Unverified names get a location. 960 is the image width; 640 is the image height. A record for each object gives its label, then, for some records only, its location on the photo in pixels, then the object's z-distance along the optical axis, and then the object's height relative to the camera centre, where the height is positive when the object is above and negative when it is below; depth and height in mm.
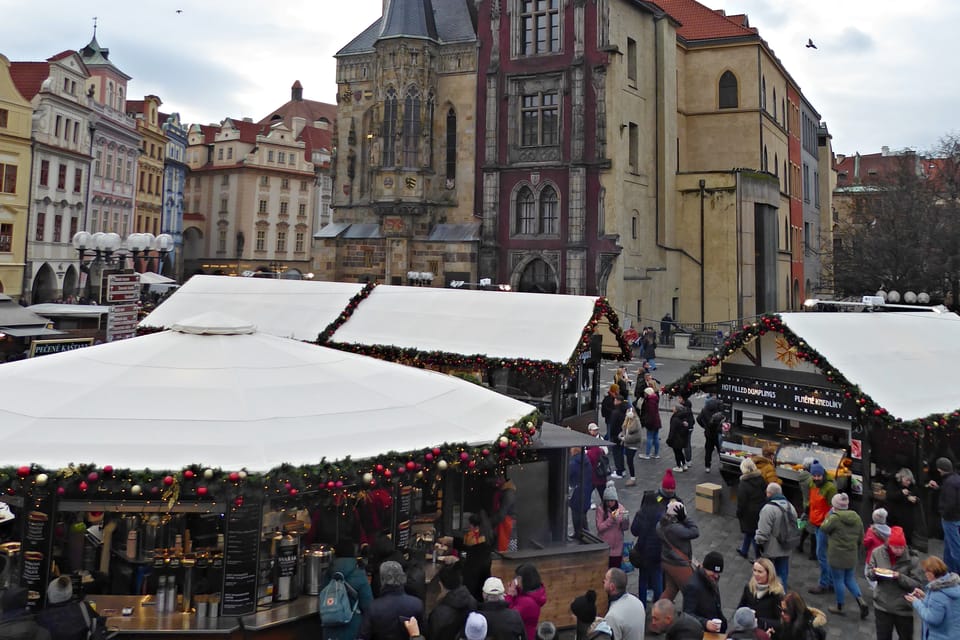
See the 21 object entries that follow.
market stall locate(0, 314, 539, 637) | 6250 -879
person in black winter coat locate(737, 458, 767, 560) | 10089 -1584
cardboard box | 12805 -2059
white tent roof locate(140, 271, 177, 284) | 33906 +4048
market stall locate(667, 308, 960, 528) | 10969 -177
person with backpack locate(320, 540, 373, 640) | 6586 -1983
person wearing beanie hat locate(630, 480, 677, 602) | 8555 -1954
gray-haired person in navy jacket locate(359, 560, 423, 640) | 6094 -1996
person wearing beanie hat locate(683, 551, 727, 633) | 6887 -1999
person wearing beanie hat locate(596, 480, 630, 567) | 8781 -1762
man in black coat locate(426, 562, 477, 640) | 6117 -1995
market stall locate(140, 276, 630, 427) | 15484 +862
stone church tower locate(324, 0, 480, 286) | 38000 +10935
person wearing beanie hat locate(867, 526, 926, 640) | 7133 -1963
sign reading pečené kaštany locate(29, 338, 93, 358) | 15242 +314
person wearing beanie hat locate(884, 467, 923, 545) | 10234 -1601
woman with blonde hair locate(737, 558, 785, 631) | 6547 -1884
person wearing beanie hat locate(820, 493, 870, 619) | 8578 -1856
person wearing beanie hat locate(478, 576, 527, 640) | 5902 -1930
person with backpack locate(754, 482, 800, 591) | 8719 -1762
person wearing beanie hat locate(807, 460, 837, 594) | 9914 -1523
